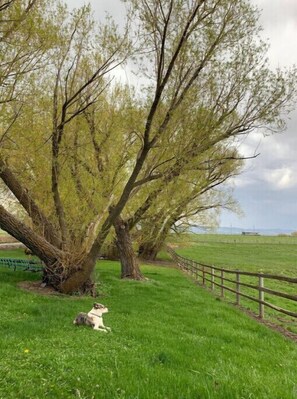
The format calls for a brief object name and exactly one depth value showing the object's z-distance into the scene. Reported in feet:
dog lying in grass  25.84
